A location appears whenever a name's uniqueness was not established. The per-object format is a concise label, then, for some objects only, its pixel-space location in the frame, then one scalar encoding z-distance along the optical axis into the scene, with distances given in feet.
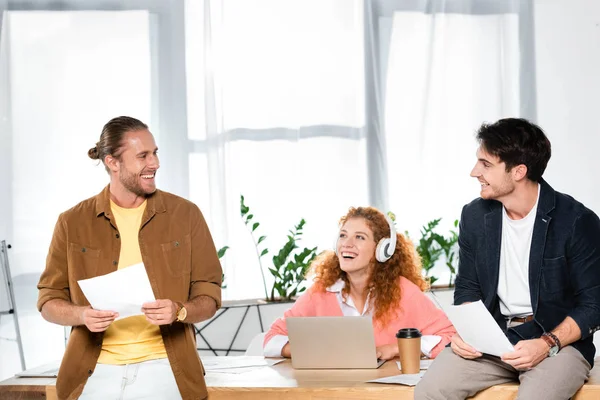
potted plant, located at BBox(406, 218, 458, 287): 15.10
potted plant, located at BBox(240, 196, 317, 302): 14.53
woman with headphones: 10.12
